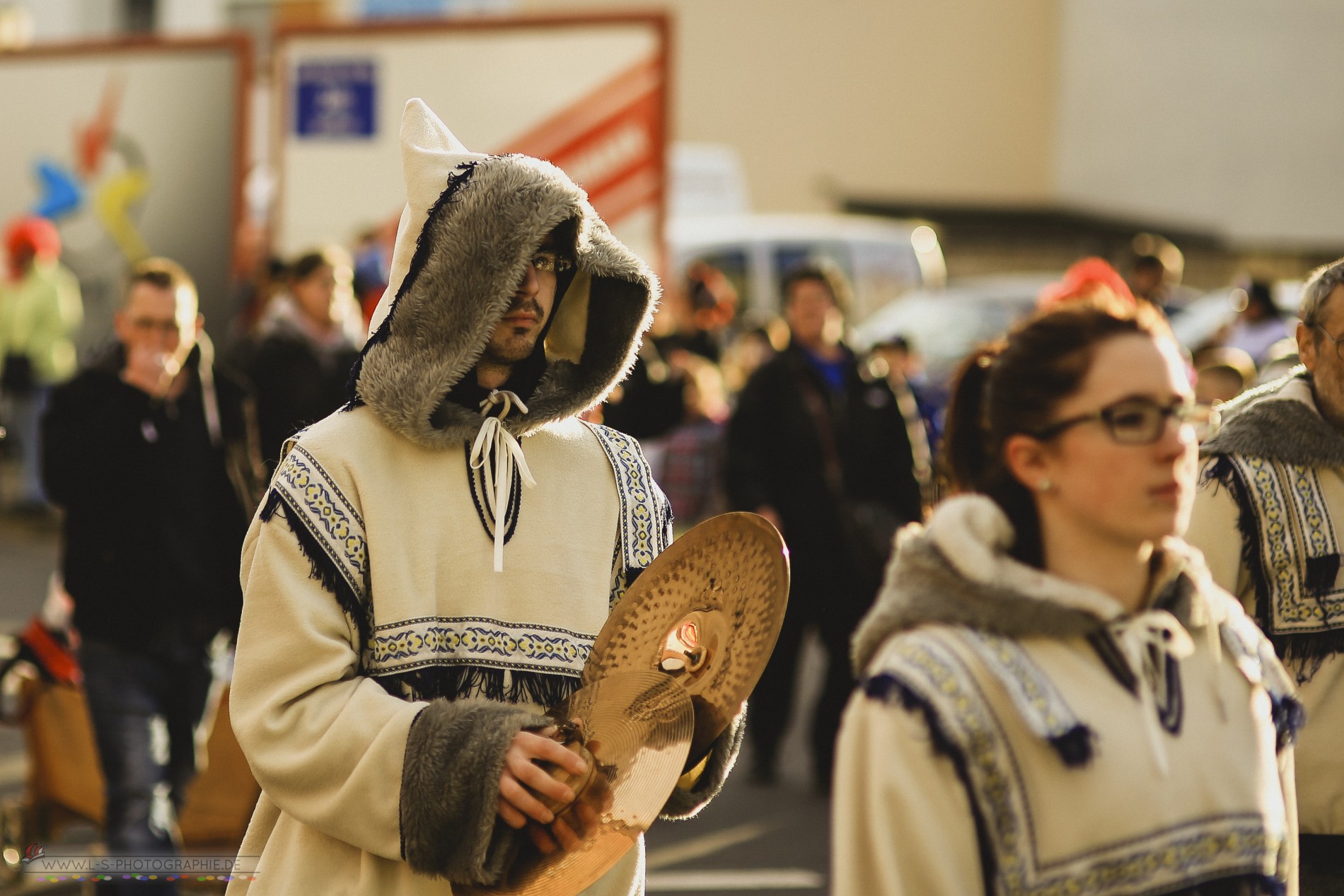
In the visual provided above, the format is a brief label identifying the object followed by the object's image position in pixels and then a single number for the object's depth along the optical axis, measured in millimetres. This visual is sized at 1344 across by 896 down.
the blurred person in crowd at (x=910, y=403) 8359
